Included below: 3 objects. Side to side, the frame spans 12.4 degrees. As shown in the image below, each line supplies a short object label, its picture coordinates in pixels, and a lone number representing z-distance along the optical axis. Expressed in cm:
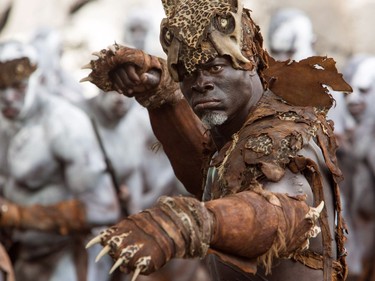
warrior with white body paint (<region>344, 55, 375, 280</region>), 1462
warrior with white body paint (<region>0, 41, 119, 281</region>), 1220
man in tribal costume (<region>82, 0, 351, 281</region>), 474
